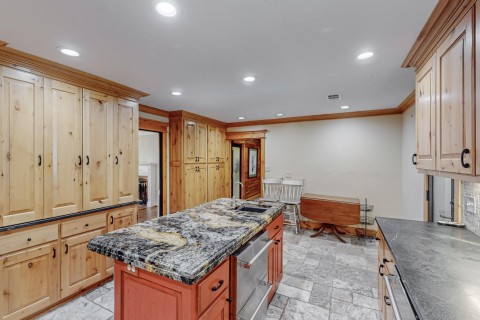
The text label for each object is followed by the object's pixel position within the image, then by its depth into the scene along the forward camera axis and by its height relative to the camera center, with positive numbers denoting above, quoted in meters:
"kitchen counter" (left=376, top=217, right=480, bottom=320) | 0.84 -0.59
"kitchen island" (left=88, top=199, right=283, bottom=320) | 1.04 -0.56
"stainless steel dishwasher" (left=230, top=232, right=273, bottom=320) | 1.37 -0.88
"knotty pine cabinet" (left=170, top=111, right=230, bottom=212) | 3.88 +0.00
